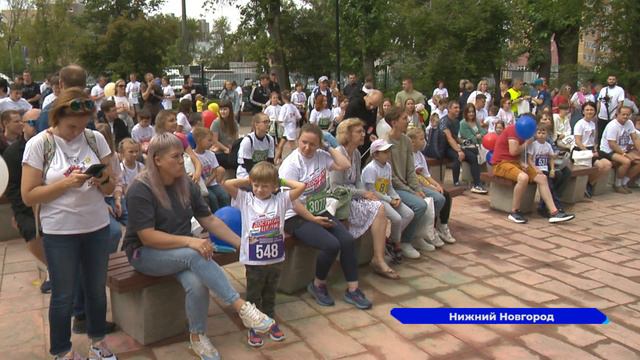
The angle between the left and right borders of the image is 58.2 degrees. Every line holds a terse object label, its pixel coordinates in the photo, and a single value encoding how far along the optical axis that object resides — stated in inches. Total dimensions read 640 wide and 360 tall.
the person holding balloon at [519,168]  278.5
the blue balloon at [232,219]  170.9
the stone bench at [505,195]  291.1
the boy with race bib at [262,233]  156.0
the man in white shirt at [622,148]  346.0
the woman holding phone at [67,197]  124.6
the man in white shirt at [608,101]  476.4
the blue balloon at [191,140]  263.1
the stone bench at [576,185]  311.1
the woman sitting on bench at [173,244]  138.5
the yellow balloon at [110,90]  482.0
